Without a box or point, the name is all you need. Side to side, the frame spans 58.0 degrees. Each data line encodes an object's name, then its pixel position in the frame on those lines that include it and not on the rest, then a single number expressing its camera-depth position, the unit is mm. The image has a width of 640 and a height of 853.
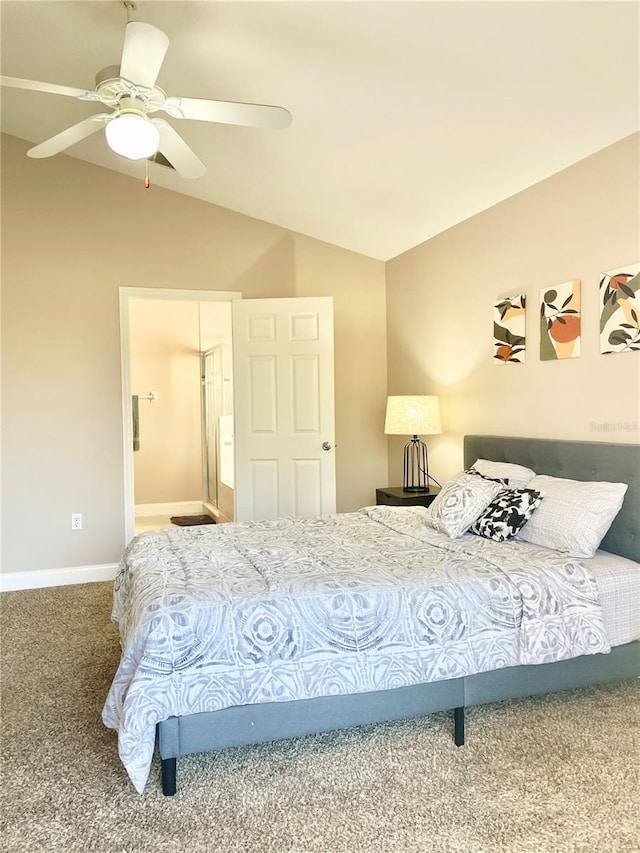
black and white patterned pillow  2758
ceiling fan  1961
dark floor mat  6168
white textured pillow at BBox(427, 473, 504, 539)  2898
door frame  4395
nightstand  4035
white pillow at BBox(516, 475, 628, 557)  2564
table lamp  4012
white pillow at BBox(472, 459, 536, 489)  3105
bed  1909
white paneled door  4500
